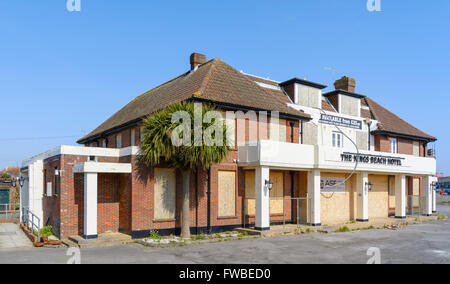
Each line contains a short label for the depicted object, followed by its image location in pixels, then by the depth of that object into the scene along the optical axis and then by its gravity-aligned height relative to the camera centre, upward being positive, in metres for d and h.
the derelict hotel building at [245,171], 17.38 -0.73
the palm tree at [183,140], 16.16 +0.66
